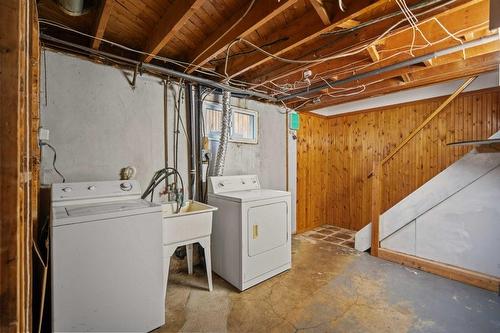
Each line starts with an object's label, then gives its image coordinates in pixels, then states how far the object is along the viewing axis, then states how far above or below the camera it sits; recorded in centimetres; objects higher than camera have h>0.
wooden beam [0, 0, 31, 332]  65 +0
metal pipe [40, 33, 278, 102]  180 +92
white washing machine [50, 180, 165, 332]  140 -65
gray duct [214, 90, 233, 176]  269 +35
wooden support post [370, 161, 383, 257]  297 -48
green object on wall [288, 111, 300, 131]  374 +71
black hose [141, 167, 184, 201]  232 -15
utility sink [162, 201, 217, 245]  193 -54
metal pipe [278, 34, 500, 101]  179 +95
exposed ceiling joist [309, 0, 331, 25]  140 +98
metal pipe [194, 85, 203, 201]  262 +39
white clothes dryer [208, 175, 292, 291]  224 -72
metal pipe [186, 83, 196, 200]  258 +29
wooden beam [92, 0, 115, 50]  142 +98
